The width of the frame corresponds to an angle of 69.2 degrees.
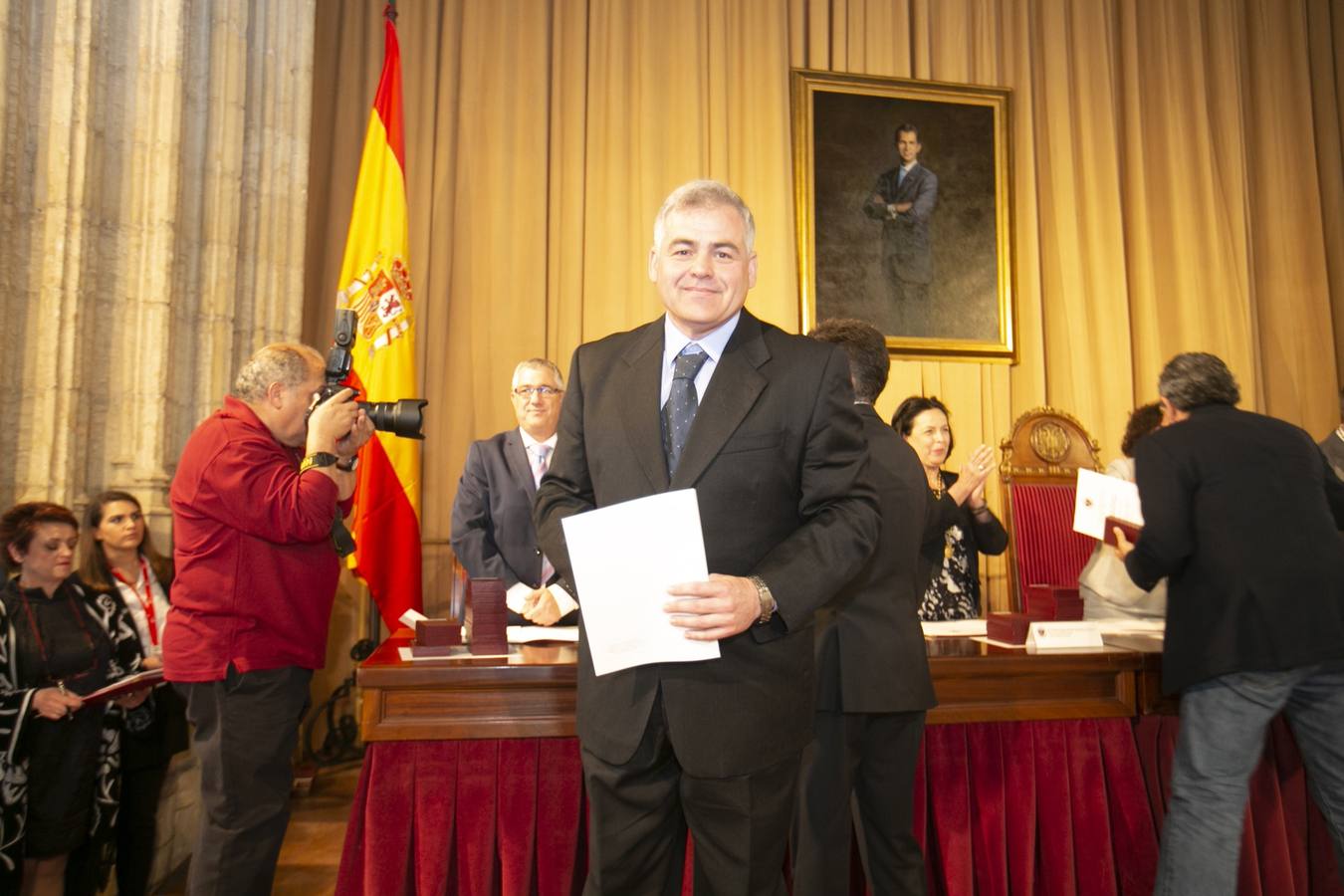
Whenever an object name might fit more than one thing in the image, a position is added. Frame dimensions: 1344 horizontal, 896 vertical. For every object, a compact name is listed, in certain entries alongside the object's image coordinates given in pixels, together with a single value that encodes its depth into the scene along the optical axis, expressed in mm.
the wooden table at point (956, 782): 2188
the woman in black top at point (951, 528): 3529
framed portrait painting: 5730
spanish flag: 4609
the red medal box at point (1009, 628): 2656
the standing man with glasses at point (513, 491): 3404
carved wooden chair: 4613
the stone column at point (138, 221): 3057
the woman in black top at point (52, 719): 2590
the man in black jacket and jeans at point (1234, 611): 2199
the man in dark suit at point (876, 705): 2062
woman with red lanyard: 2953
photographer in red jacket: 2232
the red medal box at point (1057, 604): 2936
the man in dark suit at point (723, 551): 1364
